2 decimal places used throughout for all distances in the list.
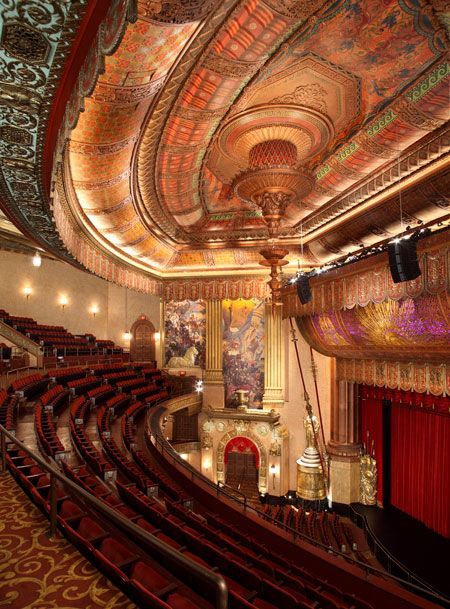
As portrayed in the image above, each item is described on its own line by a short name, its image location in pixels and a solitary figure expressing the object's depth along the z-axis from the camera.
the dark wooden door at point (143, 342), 18.56
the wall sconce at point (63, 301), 16.52
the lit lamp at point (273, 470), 11.51
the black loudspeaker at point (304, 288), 8.73
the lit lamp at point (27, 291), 15.20
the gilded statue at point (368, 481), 10.33
